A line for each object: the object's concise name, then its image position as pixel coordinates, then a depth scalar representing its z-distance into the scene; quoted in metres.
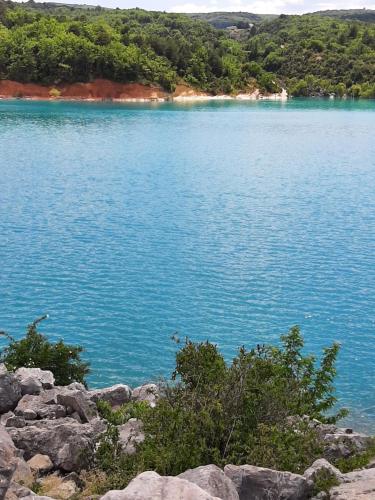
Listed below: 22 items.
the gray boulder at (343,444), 14.48
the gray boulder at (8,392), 16.05
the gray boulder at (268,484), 10.94
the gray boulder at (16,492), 10.17
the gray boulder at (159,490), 8.52
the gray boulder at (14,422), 14.74
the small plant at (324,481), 11.13
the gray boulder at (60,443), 13.58
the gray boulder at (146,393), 18.97
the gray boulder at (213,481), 10.04
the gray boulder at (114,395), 18.84
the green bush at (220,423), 12.52
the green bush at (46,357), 20.38
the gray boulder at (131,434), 13.81
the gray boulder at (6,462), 9.90
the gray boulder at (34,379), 17.08
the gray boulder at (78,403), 15.80
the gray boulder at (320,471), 11.50
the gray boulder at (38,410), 15.35
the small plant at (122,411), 15.41
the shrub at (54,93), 136.00
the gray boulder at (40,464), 13.26
